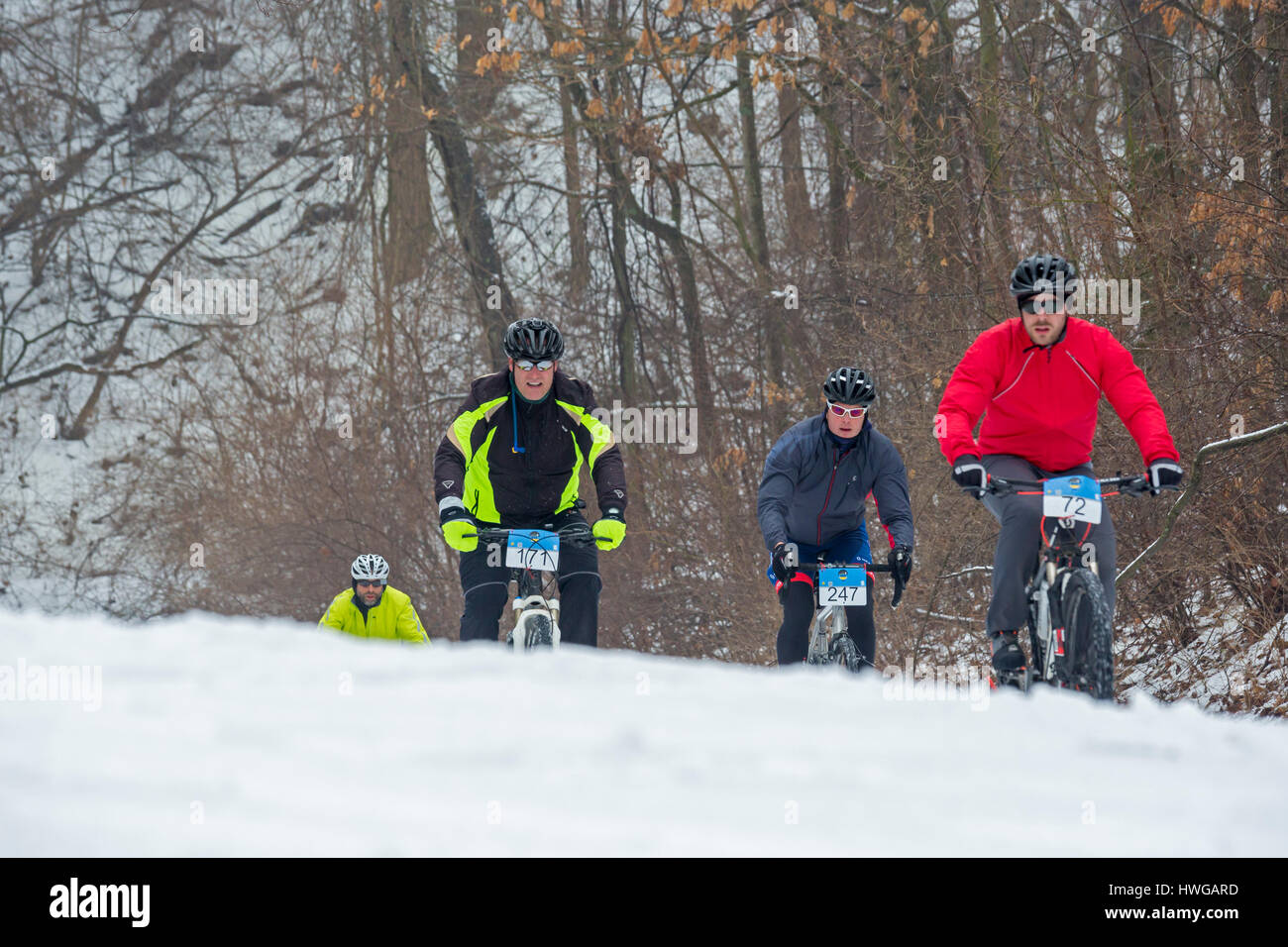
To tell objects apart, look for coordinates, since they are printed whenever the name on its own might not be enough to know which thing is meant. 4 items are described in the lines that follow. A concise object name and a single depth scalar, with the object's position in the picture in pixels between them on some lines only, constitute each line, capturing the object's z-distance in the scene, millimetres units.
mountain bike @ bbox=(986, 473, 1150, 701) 9617
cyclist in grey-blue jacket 12133
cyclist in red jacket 10344
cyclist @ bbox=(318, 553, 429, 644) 14977
